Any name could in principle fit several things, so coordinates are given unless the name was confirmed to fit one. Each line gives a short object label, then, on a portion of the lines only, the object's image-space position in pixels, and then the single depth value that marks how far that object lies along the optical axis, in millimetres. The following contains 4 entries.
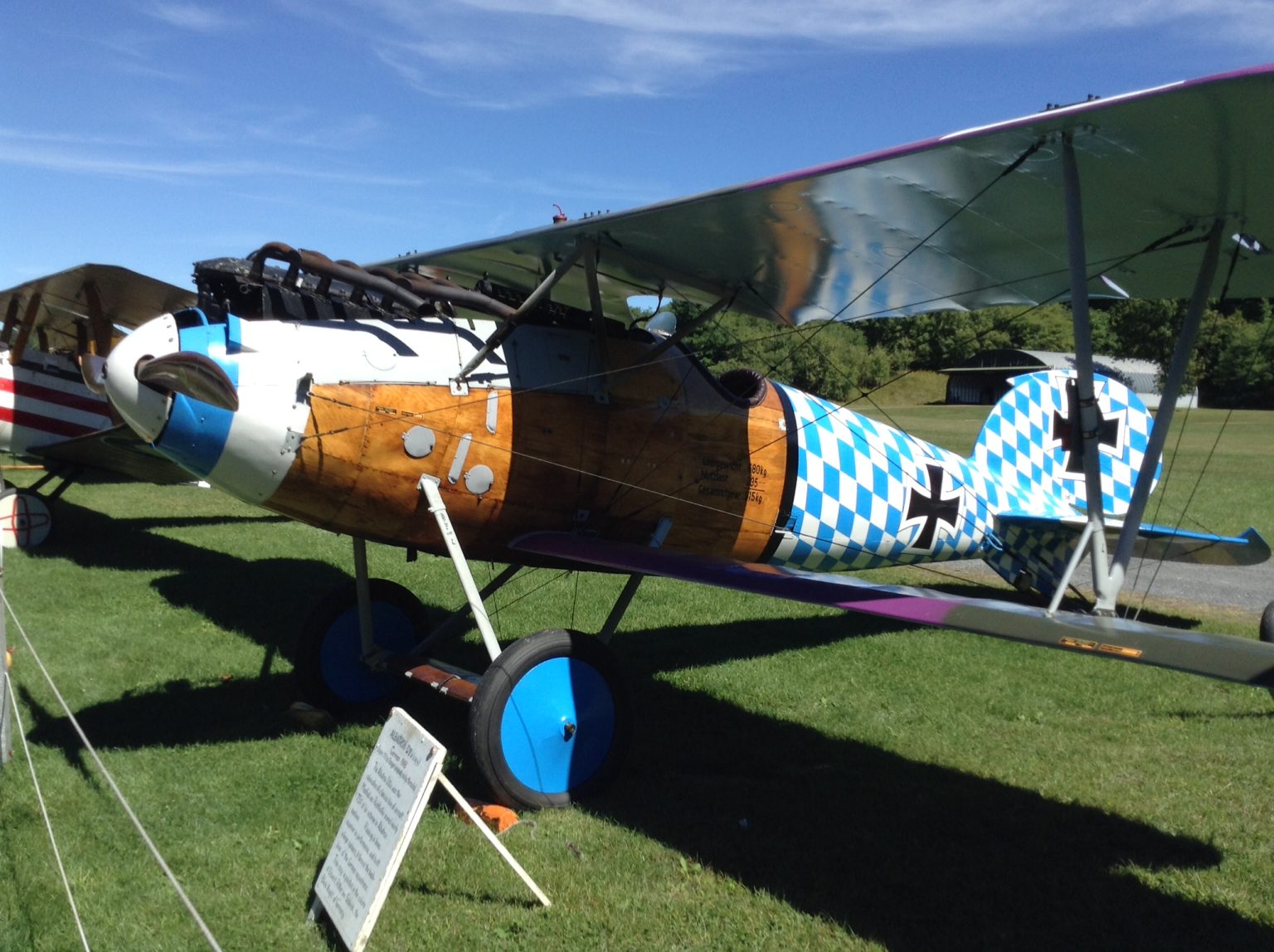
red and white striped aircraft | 11930
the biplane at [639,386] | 3963
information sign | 3207
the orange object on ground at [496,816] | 4301
